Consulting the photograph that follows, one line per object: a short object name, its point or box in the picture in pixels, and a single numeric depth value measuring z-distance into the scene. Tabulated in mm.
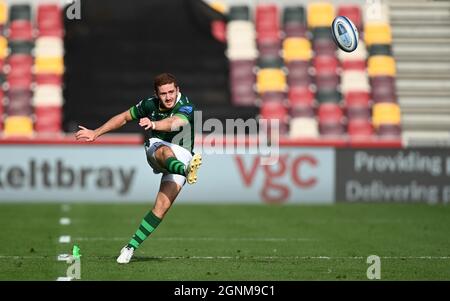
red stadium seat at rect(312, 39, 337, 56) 29469
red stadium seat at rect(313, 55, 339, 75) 29188
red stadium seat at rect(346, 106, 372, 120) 28328
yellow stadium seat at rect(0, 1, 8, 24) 29480
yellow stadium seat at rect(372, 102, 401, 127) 28094
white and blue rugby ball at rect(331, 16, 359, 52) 17578
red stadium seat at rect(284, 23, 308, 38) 29781
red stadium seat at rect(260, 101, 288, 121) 27625
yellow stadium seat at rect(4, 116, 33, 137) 27322
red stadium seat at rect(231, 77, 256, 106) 28359
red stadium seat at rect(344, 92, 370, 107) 28672
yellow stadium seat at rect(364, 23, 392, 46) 29891
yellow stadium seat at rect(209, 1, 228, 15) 29938
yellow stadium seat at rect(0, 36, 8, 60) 29034
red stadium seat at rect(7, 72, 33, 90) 28391
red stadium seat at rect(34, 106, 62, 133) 27469
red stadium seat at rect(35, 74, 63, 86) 28438
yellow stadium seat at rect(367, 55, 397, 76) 29250
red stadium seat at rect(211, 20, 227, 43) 29594
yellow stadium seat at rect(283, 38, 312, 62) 29406
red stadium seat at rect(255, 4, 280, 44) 29781
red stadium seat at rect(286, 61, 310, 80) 29138
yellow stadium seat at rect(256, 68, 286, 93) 28844
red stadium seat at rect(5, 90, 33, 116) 27797
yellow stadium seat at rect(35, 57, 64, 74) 28656
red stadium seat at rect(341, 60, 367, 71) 29375
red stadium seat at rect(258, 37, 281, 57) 29500
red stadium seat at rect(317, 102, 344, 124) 28312
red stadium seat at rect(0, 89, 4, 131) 27455
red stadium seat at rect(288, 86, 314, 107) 28594
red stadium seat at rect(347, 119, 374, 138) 28078
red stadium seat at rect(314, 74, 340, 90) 28969
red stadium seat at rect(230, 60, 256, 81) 28953
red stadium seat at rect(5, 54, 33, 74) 28750
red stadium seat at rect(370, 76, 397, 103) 28781
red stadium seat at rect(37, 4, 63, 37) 29172
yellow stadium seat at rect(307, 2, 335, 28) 29786
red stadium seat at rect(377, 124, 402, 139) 27659
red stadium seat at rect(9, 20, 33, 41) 29172
